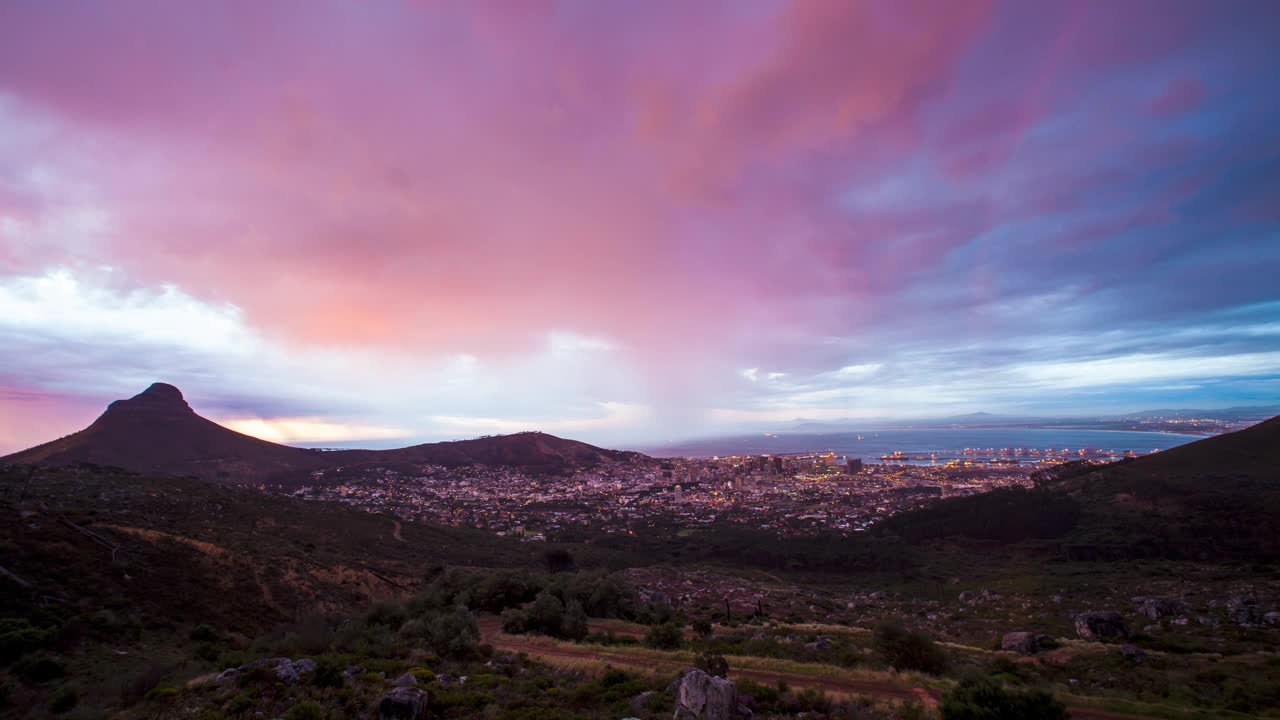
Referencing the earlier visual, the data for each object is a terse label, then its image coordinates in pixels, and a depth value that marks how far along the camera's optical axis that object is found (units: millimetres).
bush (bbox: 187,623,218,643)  19109
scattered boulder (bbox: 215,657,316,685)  12336
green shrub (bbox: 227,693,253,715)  10750
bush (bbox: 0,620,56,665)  14250
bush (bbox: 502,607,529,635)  21312
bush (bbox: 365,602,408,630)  20891
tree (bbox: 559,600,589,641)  20780
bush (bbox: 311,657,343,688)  12416
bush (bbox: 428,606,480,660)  16328
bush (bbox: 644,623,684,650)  19484
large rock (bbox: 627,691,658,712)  11246
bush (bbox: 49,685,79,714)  11898
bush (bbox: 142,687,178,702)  11548
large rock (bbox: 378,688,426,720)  10500
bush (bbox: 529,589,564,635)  21469
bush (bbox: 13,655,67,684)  13461
